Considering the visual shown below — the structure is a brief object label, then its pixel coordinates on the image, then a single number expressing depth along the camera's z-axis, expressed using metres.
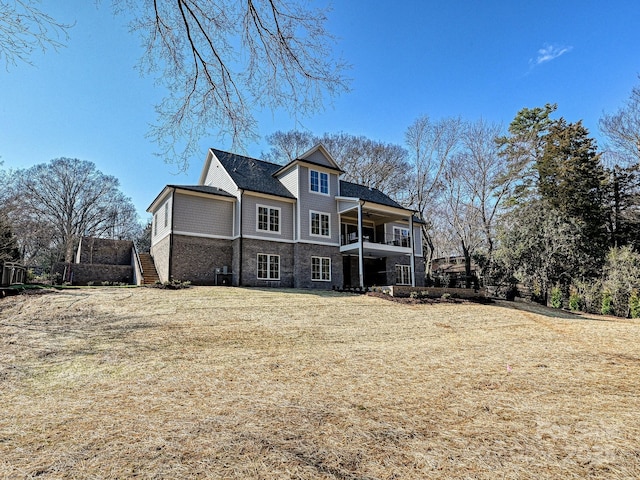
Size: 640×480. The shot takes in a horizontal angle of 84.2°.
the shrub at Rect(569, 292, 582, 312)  19.22
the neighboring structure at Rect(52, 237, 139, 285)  18.98
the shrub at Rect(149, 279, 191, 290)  14.79
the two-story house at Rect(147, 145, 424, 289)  17.39
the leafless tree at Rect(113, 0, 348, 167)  4.38
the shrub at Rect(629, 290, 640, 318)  16.20
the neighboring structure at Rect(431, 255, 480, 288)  27.88
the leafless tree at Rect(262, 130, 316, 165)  30.34
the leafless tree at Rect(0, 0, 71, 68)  3.41
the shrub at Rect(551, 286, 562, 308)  20.11
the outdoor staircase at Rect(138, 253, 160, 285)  17.62
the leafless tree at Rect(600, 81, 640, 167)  21.06
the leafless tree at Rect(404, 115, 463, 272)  27.61
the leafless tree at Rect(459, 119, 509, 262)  26.58
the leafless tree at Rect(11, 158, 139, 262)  30.08
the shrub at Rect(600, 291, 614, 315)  17.78
